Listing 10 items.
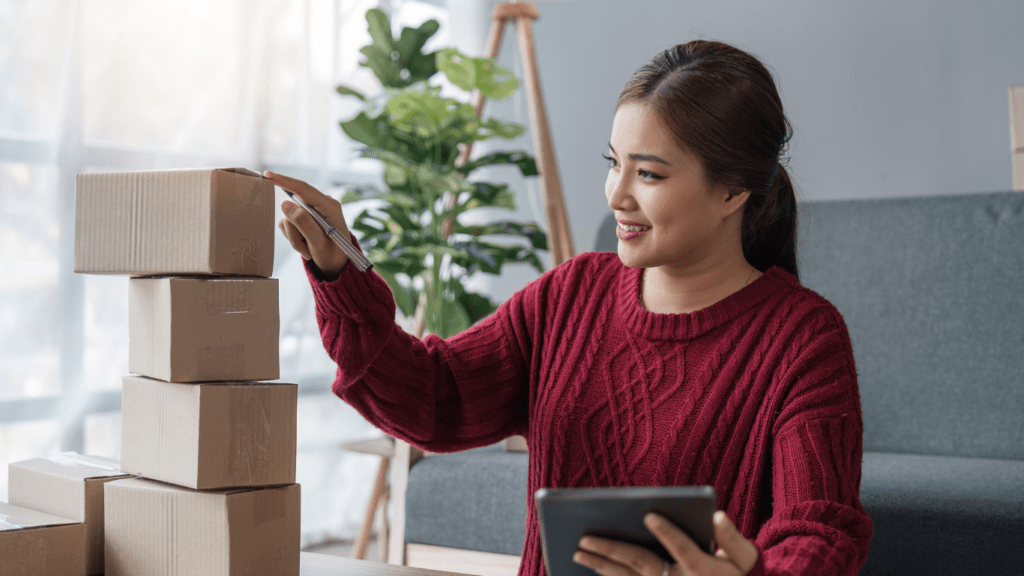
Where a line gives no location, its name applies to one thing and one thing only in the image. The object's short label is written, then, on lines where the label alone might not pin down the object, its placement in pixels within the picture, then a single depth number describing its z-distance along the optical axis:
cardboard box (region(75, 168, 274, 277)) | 0.82
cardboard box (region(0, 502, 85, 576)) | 0.80
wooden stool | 2.28
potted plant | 2.09
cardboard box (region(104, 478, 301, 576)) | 0.82
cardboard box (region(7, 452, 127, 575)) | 0.89
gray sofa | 1.83
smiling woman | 0.93
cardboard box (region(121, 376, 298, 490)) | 0.81
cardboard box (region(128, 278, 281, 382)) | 0.81
